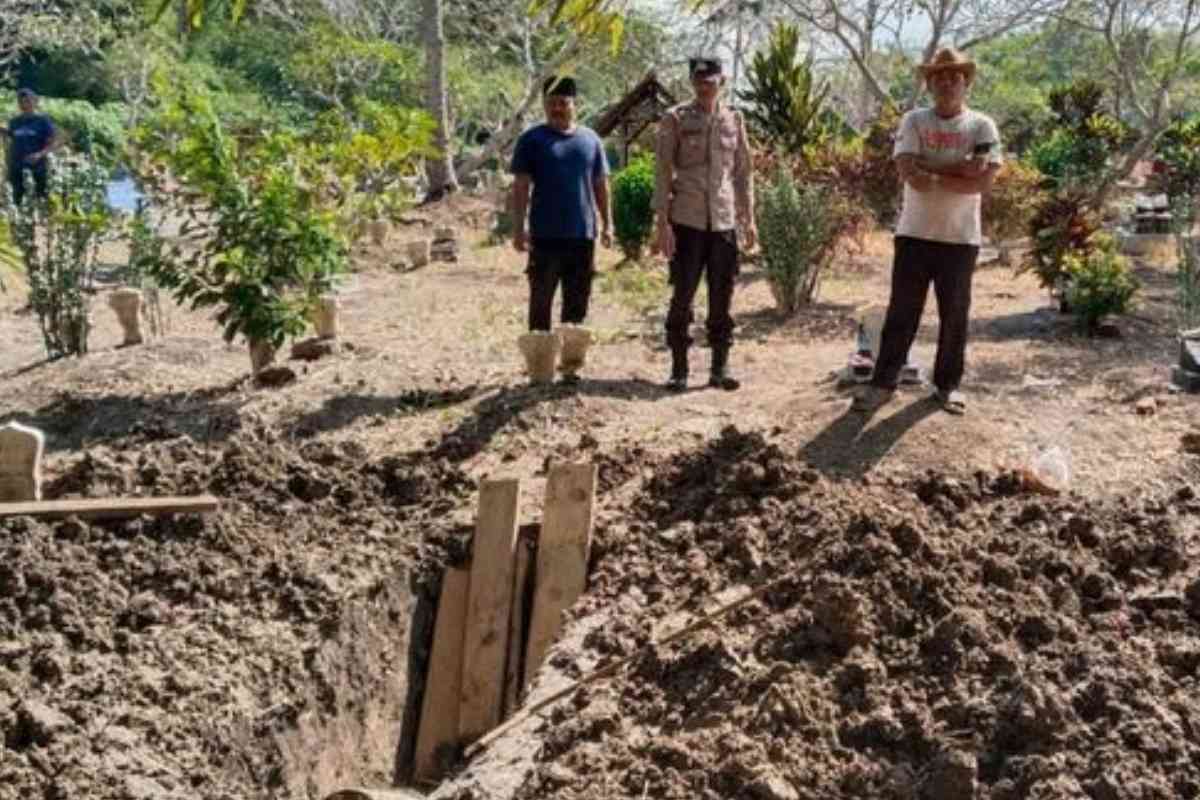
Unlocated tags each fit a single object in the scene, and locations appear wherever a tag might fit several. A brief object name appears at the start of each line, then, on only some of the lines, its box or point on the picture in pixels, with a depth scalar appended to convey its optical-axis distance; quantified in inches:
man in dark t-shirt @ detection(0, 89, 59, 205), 461.4
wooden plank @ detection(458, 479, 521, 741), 191.5
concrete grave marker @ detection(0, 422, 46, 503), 201.5
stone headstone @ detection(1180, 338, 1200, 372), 278.2
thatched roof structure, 706.2
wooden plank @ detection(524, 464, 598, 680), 194.2
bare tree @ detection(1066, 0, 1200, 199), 484.7
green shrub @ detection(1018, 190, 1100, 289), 393.1
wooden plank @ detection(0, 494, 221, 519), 194.5
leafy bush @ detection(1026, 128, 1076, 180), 703.1
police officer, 260.2
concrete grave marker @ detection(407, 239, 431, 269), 527.5
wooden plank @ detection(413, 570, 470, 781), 192.7
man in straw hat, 225.5
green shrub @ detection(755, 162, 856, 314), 386.6
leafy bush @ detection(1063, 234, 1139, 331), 357.4
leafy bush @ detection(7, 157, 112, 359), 293.9
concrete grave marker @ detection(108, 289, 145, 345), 322.7
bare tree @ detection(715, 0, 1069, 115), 775.1
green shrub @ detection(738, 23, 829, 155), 751.1
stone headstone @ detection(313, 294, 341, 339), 316.5
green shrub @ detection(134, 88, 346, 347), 267.4
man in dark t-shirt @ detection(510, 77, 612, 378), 273.4
